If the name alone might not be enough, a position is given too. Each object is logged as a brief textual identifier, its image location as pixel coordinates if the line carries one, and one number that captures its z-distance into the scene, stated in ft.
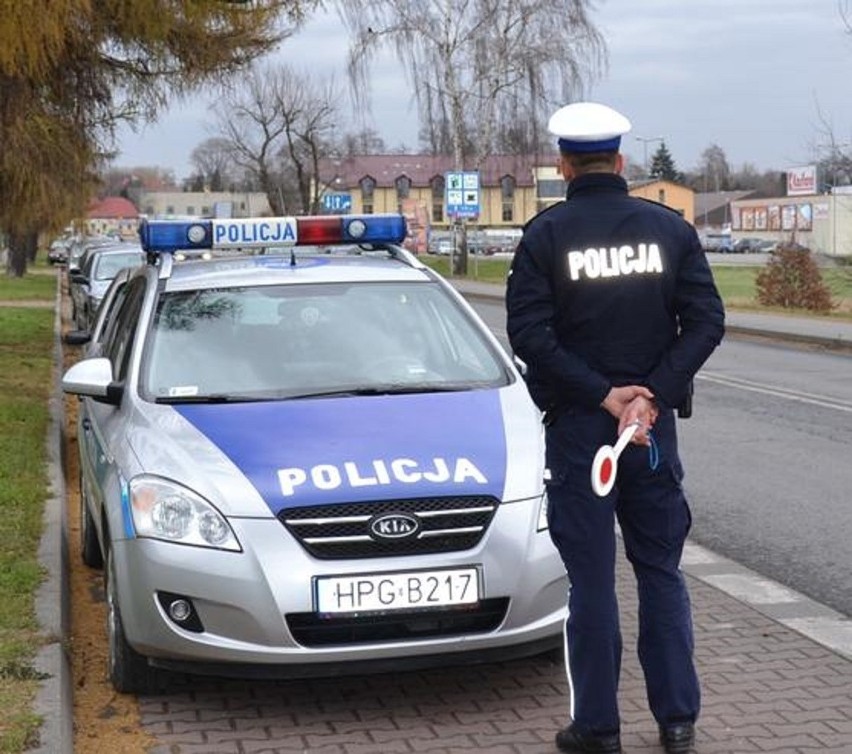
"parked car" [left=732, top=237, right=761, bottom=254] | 321.73
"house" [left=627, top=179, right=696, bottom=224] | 418.04
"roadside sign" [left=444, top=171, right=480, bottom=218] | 164.25
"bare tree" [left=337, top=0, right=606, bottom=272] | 162.20
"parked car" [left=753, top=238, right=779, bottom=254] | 316.36
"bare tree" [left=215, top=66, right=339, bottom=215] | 223.10
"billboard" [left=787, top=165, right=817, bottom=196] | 335.26
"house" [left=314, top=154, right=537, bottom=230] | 377.30
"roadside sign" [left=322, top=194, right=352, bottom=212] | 182.29
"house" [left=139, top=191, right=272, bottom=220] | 335.06
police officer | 14.08
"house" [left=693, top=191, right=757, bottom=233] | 483.51
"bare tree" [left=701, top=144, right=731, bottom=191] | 574.56
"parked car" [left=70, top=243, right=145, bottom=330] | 70.10
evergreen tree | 518.78
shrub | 102.89
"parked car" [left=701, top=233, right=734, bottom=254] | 324.80
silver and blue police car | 15.80
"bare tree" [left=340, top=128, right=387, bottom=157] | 249.30
